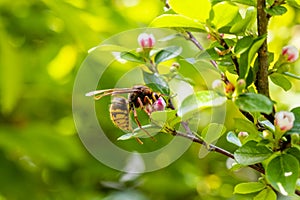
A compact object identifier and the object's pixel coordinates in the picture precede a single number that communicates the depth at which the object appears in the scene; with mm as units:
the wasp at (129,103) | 708
